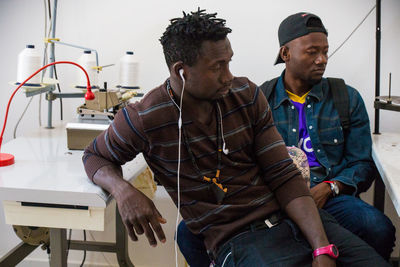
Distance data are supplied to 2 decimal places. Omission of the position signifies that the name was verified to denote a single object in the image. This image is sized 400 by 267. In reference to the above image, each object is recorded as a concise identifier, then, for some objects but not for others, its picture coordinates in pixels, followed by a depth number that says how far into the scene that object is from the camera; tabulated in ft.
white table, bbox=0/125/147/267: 5.23
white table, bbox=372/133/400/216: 5.39
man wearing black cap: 6.92
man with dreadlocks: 4.93
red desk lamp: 5.89
